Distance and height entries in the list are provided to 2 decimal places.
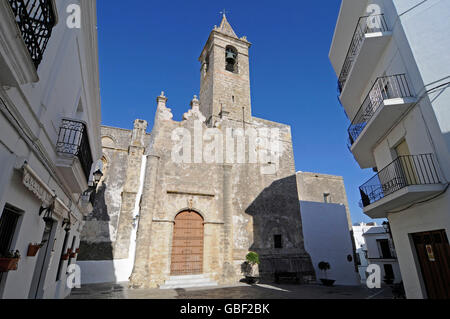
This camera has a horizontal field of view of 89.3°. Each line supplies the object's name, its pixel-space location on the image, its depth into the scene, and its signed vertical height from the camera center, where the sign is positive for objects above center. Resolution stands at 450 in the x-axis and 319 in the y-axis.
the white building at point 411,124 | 5.03 +3.08
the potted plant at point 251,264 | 12.16 -0.76
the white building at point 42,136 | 2.78 +1.84
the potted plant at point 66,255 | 7.75 -0.14
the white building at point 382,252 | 20.03 -0.30
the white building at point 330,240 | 15.52 +0.61
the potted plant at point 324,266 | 14.22 -0.99
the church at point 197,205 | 11.56 +2.45
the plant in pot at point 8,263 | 2.99 -0.15
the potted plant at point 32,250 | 4.30 +0.01
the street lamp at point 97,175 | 8.55 +2.63
